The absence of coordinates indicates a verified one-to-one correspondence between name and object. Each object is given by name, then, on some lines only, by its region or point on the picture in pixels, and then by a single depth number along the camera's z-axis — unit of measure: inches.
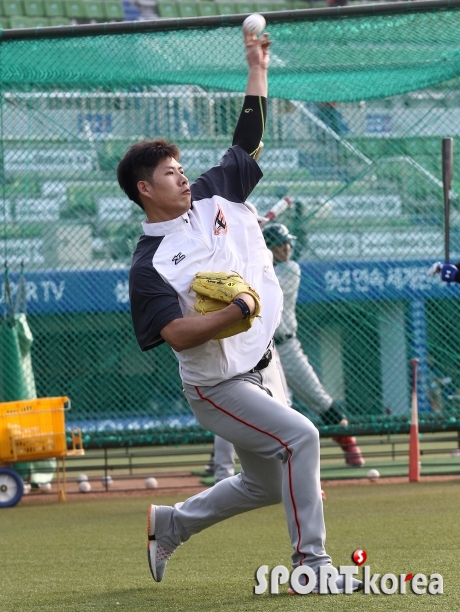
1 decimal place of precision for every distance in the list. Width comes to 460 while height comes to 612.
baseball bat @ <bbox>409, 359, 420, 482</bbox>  633.6
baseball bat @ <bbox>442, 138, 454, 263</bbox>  574.6
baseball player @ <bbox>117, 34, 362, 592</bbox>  299.0
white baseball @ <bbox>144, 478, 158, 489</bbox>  682.2
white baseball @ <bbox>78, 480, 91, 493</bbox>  673.6
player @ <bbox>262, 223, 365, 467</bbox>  621.3
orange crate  613.0
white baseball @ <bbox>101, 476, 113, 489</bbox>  681.7
